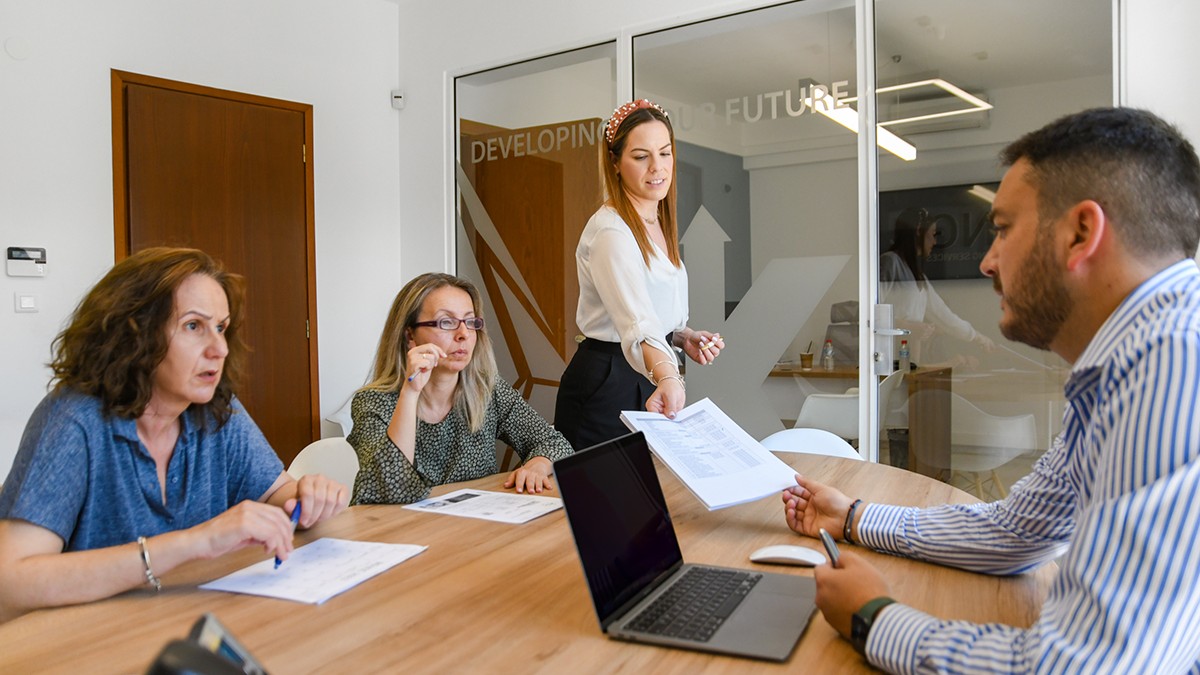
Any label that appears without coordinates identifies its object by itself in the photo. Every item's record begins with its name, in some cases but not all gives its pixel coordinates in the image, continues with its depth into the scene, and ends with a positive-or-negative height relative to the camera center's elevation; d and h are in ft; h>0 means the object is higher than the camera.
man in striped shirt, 2.66 -0.28
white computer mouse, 4.66 -1.30
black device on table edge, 1.71 -0.73
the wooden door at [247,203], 14.12 +2.08
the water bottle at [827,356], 12.61 -0.56
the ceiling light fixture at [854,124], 11.93 +2.76
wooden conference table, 3.44 -1.35
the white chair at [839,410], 12.27 -1.36
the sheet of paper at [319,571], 4.28 -1.33
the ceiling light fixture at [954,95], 11.37 +2.89
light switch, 12.77 +0.31
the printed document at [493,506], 5.90 -1.33
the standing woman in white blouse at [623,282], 7.91 +0.35
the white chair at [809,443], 9.49 -1.39
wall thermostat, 12.66 +0.92
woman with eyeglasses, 6.98 -0.71
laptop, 3.67 -1.30
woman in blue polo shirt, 4.25 -0.78
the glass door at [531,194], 15.44 +2.36
